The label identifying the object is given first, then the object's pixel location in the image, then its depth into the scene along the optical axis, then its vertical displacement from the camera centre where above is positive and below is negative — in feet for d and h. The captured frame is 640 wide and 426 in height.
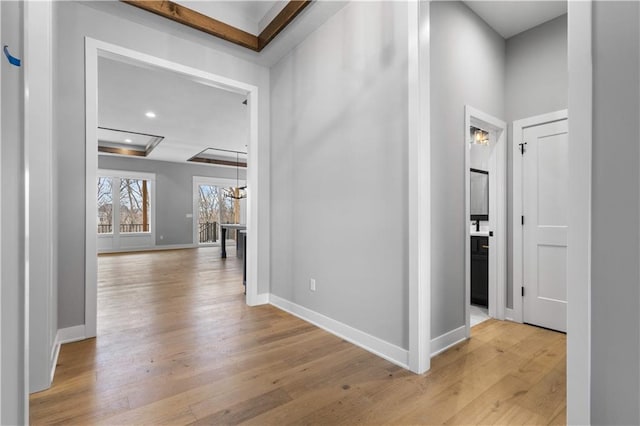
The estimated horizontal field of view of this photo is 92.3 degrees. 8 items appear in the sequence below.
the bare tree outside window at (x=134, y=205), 29.99 +0.76
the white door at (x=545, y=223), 9.42 -0.34
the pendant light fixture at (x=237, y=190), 34.94 +2.67
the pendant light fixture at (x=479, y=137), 14.21 +3.54
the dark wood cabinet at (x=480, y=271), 11.60 -2.24
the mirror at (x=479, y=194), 14.57 +0.89
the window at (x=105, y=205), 28.81 +0.73
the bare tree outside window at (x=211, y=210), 35.50 +0.31
